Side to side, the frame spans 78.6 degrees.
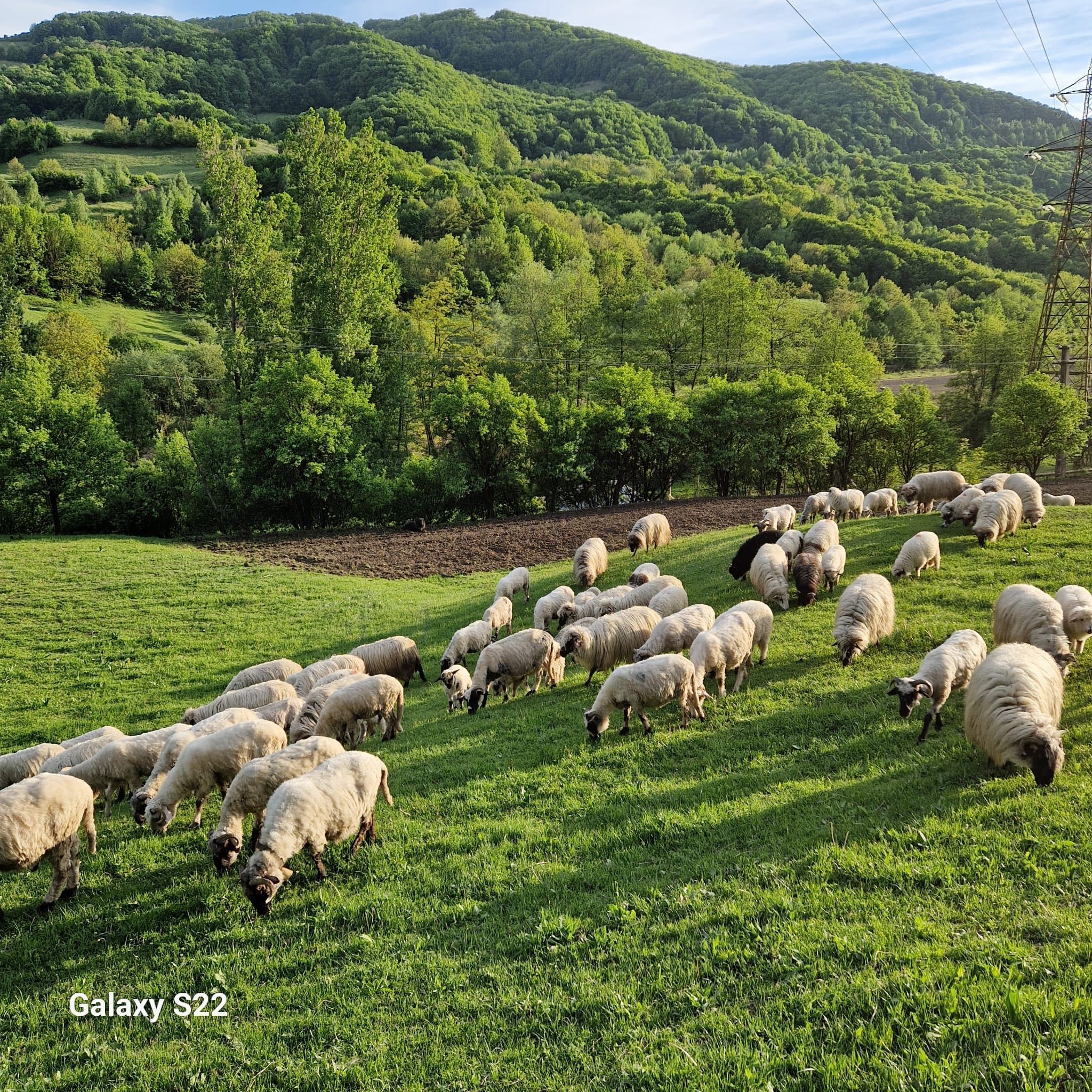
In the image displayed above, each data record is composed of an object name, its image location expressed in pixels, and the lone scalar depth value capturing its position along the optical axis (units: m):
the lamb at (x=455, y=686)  14.55
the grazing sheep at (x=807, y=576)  16.14
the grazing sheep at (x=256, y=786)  8.29
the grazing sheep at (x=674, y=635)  13.21
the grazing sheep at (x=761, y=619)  13.30
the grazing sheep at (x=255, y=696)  13.65
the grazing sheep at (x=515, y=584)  20.89
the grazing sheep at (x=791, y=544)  18.69
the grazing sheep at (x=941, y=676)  9.77
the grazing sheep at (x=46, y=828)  8.07
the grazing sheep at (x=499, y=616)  18.19
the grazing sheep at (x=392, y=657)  16.28
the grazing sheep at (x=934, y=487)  25.20
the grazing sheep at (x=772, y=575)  16.09
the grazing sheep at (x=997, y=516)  17.91
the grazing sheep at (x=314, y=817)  7.41
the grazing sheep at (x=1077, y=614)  11.02
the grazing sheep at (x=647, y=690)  11.07
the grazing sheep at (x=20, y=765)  11.37
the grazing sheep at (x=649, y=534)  24.12
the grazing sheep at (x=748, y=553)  18.94
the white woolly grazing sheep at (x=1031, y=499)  19.34
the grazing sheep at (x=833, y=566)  16.86
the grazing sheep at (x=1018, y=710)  7.70
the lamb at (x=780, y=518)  23.81
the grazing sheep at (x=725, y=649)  11.96
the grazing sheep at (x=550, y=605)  17.70
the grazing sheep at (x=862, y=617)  12.57
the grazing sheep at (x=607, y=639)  14.09
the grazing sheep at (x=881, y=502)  26.06
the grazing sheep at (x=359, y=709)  12.33
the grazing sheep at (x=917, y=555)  16.38
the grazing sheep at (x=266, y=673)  15.32
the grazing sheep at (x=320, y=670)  14.59
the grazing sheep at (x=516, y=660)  14.66
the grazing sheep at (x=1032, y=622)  10.61
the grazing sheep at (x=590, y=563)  21.39
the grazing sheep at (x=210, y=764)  9.75
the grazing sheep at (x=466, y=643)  16.48
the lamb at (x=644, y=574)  19.09
